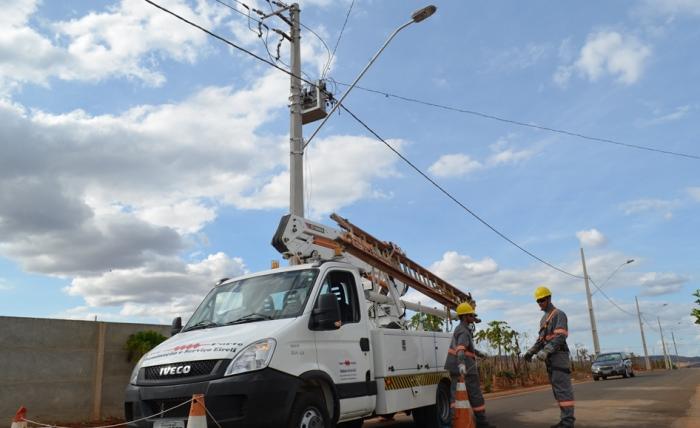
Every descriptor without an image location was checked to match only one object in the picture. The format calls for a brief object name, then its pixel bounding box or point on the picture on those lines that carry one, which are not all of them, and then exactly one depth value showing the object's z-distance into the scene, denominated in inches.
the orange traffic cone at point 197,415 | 175.0
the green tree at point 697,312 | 911.3
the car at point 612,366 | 1087.0
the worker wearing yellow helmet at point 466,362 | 304.8
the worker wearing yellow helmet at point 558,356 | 285.7
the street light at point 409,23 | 487.8
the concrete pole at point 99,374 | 434.9
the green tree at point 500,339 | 1129.4
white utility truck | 197.2
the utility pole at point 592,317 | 1349.7
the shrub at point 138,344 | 462.9
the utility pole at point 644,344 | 2204.7
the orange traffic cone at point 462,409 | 285.9
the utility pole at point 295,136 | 489.4
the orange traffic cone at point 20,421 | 200.7
